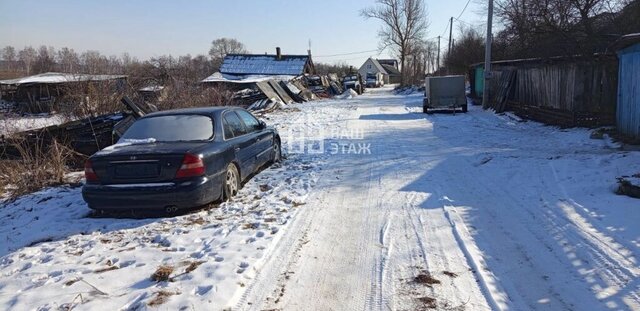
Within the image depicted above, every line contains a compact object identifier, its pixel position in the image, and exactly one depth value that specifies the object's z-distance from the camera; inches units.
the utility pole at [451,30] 2118.7
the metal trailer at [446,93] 872.9
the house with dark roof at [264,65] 1916.8
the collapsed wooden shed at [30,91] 1284.4
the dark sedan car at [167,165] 234.1
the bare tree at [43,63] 2229.2
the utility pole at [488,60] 876.6
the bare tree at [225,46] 4635.8
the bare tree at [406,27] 2632.9
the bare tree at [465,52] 1615.4
